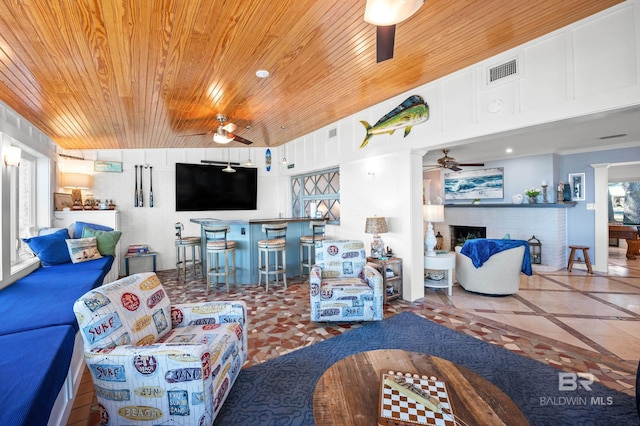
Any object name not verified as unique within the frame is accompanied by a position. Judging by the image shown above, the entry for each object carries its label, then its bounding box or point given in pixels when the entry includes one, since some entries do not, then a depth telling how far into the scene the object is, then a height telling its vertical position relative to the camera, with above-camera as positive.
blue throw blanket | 4.09 -0.55
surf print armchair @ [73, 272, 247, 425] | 1.47 -0.84
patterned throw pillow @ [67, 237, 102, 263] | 3.89 -0.47
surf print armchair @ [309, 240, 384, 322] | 3.13 -0.96
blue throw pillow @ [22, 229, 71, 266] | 3.66 -0.42
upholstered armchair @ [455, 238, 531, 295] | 4.05 -0.78
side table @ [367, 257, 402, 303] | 3.87 -0.91
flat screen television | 6.35 +0.66
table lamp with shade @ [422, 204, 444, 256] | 4.12 -0.05
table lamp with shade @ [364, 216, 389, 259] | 3.93 -0.22
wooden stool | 5.48 -0.90
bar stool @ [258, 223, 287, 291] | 4.49 -0.46
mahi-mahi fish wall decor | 3.62 +1.35
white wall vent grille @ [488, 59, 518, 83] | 2.79 +1.46
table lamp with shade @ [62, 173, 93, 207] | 5.23 +0.64
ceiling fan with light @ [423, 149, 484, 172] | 4.92 +0.92
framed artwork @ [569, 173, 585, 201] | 5.91 +0.56
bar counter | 4.89 -0.53
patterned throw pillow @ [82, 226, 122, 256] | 4.32 -0.36
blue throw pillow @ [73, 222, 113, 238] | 4.49 -0.18
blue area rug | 1.83 -1.32
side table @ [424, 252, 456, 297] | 4.13 -0.78
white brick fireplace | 5.90 -0.26
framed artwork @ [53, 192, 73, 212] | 4.91 +0.29
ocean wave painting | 6.82 +0.74
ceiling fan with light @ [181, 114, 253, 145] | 3.94 +1.20
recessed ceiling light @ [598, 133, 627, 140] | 4.62 +1.28
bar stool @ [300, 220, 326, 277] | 5.04 -0.48
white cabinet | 4.90 -0.03
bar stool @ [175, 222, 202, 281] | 5.02 -0.49
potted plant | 6.05 +0.39
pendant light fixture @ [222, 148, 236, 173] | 6.86 +1.49
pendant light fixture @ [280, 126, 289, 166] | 6.14 +1.46
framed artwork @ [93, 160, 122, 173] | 5.82 +1.07
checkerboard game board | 1.24 -0.92
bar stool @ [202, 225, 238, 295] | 4.36 -0.47
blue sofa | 1.19 -0.76
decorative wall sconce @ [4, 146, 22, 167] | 2.94 +0.67
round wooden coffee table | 1.28 -0.94
